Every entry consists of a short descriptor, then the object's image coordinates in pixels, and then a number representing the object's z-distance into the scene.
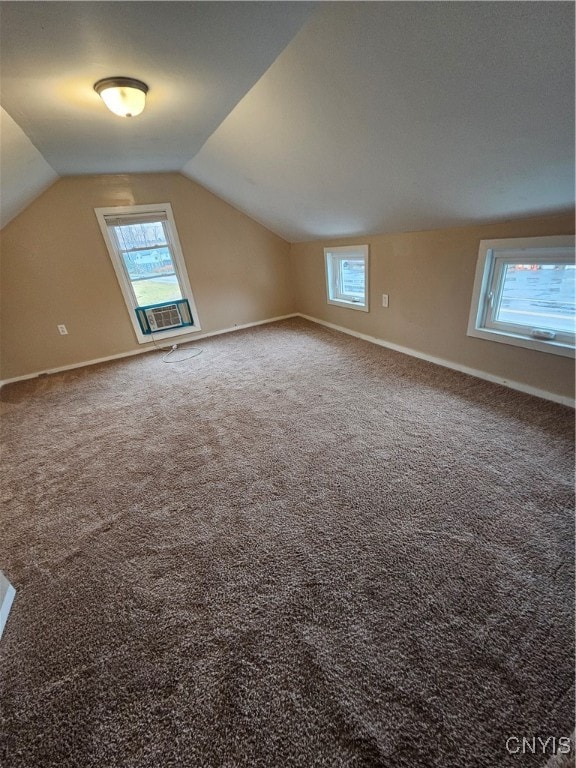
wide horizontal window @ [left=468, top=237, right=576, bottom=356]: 1.86
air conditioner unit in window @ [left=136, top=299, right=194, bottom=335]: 3.71
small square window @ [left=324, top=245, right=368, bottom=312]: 3.25
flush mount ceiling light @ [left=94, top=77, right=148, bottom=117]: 1.46
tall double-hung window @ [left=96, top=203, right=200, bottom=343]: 3.34
